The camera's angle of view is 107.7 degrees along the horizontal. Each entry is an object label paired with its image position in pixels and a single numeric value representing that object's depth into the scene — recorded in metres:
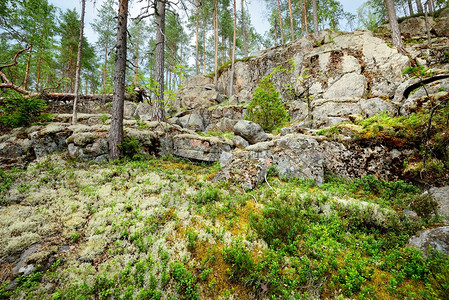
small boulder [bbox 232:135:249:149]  9.56
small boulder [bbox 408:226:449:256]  2.97
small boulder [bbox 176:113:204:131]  16.53
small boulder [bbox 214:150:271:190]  6.41
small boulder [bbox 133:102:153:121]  16.57
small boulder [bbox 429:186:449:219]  3.85
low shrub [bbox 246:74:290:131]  10.60
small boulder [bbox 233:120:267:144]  9.62
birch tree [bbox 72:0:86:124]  11.57
